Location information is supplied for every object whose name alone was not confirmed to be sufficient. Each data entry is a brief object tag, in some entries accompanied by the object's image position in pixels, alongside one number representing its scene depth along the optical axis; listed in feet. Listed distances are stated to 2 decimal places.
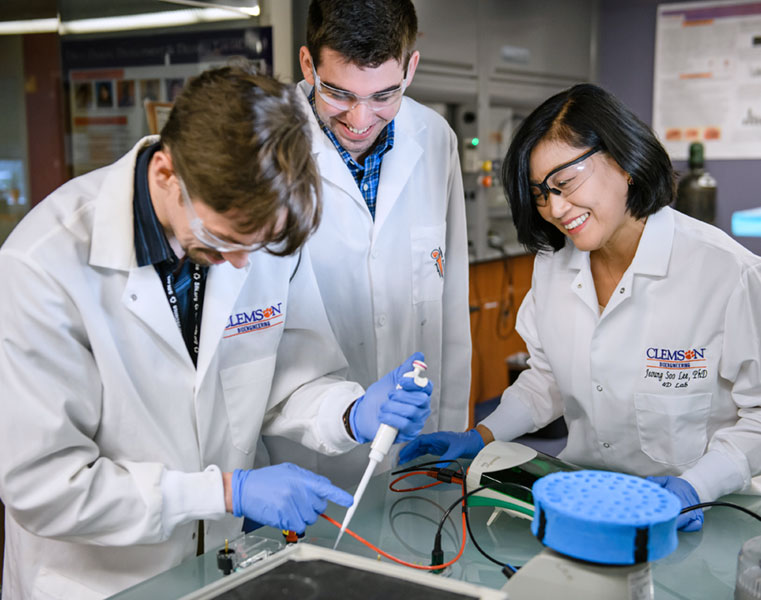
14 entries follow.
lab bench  4.05
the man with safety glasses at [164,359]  3.76
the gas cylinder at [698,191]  14.30
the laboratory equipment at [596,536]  2.89
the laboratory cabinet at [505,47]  11.76
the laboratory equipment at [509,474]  4.55
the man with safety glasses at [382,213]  5.64
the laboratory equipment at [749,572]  3.39
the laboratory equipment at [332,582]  2.90
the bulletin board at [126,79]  8.64
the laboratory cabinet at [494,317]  13.61
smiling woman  5.19
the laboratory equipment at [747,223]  13.93
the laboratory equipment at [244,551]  4.05
